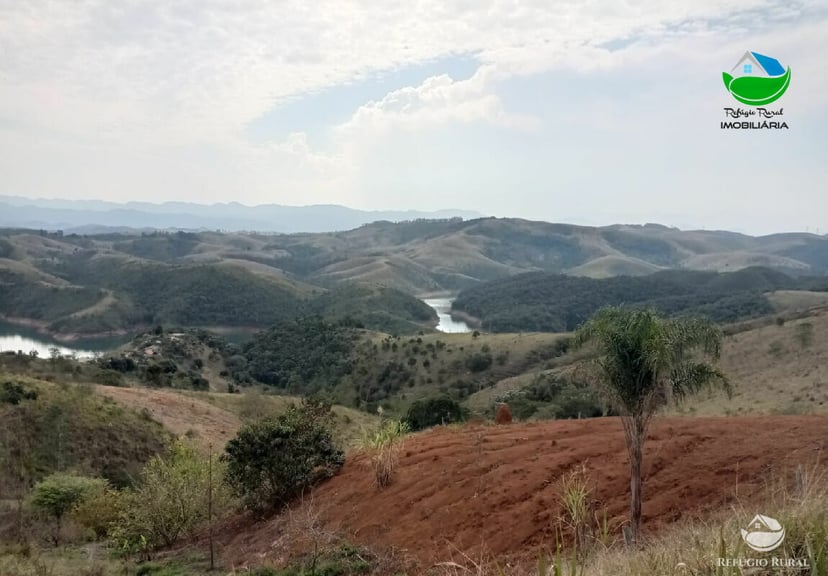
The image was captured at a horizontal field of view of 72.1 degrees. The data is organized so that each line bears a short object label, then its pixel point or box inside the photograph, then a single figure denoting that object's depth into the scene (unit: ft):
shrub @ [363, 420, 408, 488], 47.06
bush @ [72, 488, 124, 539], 57.47
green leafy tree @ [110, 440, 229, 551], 50.31
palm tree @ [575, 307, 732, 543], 27.40
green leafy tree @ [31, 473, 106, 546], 56.70
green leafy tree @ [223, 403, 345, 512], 52.24
